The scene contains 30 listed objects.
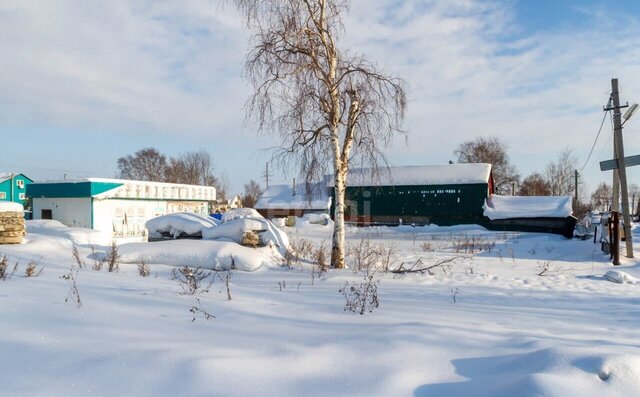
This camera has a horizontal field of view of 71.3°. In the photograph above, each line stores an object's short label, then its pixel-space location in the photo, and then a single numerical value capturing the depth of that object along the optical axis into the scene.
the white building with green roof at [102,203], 26.62
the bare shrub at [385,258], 10.67
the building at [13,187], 45.97
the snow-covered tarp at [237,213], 15.25
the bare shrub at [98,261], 9.07
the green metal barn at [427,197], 32.41
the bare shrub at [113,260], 9.24
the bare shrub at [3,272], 6.38
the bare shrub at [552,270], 10.64
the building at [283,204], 37.59
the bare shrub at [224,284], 5.93
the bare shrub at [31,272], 6.77
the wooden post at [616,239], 12.82
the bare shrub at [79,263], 8.85
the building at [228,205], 47.12
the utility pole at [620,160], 14.05
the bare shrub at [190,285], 6.23
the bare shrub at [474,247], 16.03
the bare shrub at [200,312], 4.79
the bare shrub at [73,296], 4.86
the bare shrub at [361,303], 5.59
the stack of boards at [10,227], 12.31
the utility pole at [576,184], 47.84
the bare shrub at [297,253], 11.22
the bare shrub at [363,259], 10.92
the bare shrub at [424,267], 10.26
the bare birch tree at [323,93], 10.43
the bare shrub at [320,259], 10.34
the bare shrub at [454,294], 6.85
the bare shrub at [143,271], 8.59
